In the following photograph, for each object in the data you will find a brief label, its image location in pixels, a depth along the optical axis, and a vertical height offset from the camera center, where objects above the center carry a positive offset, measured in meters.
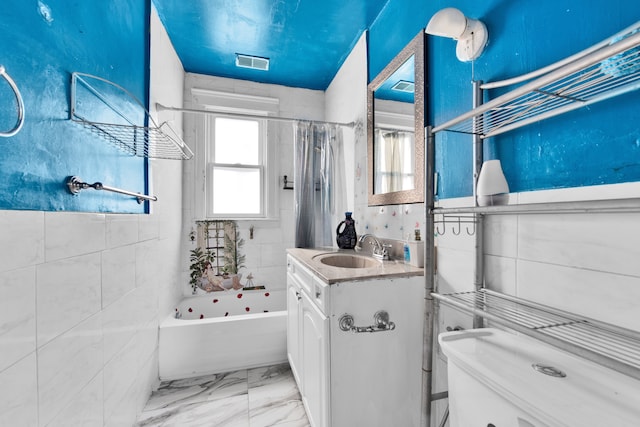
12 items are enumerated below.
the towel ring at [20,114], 0.57 +0.22
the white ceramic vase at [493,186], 0.88 +0.09
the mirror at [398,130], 1.39 +0.50
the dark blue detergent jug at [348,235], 1.98 -0.16
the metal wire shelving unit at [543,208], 0.51 +0.01
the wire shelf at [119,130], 0.98 +0.40
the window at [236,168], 2.56 +0.45
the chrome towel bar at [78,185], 0.93 +0.11
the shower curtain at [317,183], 2.23 +0.26
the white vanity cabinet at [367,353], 1.08 -0.58
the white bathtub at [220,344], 1.83 -0.91
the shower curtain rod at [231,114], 1.84 +0.74
